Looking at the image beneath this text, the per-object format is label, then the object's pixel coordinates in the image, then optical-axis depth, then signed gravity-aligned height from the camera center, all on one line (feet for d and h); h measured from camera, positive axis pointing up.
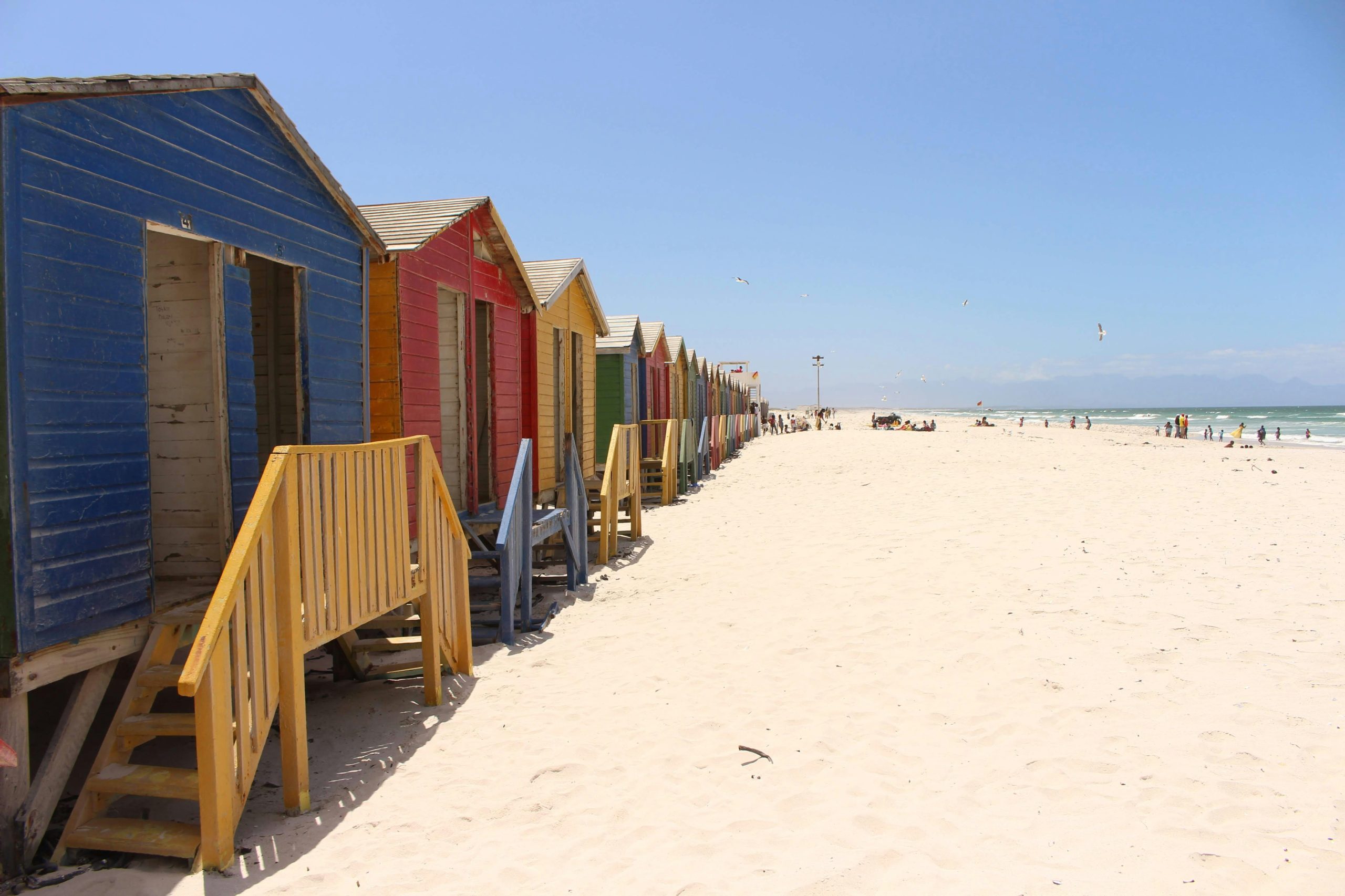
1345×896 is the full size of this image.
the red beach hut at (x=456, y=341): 20.97 +2.84
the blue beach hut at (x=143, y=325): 10.43 +1.86
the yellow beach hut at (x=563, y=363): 34.04 +3.10
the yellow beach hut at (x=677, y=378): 70.13 +4.42
